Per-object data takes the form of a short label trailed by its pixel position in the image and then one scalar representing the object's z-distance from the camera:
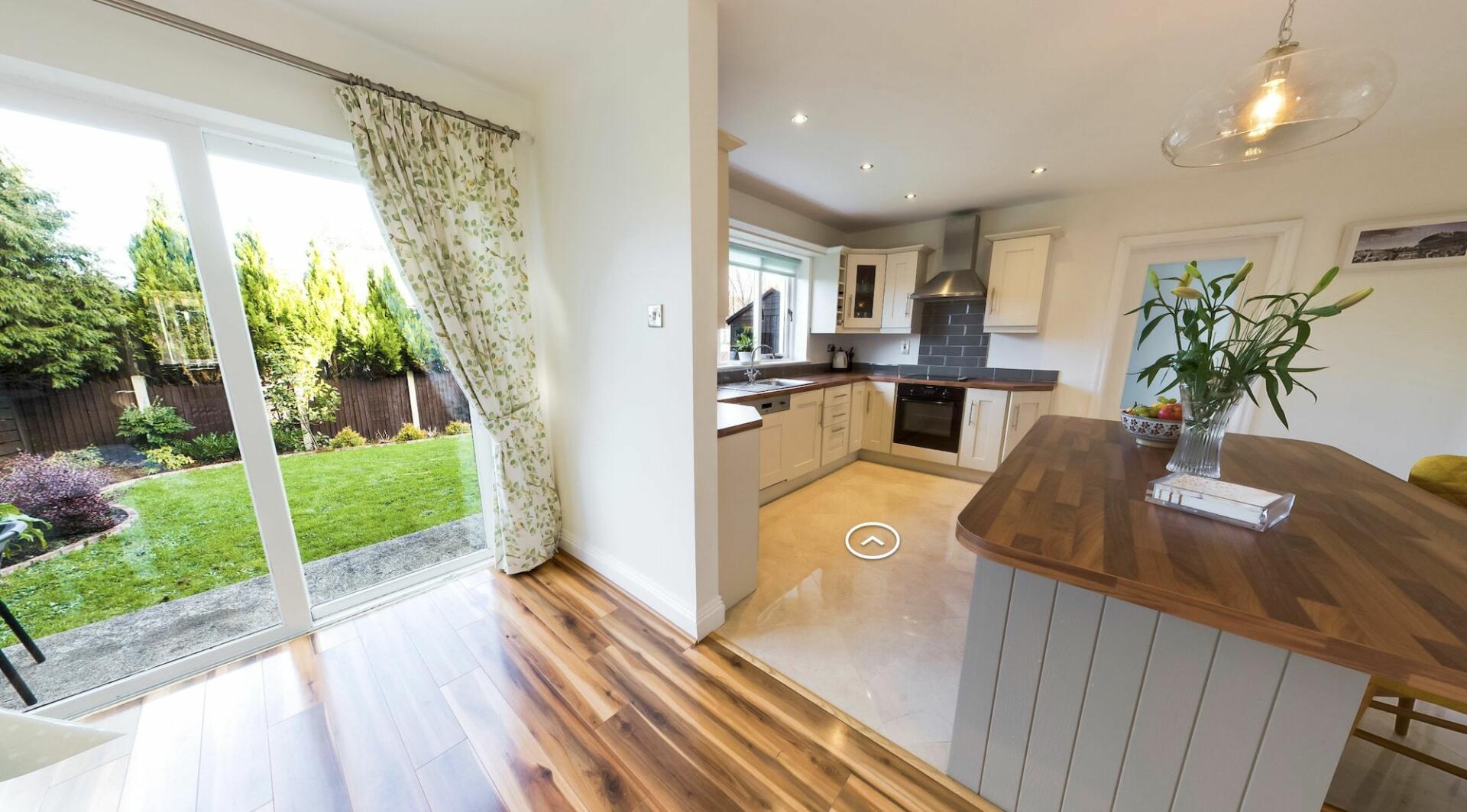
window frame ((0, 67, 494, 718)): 1.24
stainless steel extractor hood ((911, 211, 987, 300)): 3.50
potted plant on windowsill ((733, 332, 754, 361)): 3.60
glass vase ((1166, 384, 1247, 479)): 1.15
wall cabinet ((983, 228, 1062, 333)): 3.29
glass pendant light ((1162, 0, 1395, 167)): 1.01
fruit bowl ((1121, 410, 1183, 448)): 1.53
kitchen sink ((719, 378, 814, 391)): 3.10
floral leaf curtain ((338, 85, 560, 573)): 1.63
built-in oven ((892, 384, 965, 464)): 3.49
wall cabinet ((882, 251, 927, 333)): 3.76
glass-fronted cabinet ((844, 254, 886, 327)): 3.88
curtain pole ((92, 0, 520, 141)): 1.19
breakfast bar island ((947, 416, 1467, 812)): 0.67
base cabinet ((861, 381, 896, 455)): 3.75
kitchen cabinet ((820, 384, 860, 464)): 3.45
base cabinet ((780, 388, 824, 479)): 3.08
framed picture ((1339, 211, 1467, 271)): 2.28
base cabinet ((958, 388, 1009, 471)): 3.31
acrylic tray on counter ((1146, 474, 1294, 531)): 0.93
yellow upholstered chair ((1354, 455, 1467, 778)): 1.01
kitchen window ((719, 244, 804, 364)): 3.53
